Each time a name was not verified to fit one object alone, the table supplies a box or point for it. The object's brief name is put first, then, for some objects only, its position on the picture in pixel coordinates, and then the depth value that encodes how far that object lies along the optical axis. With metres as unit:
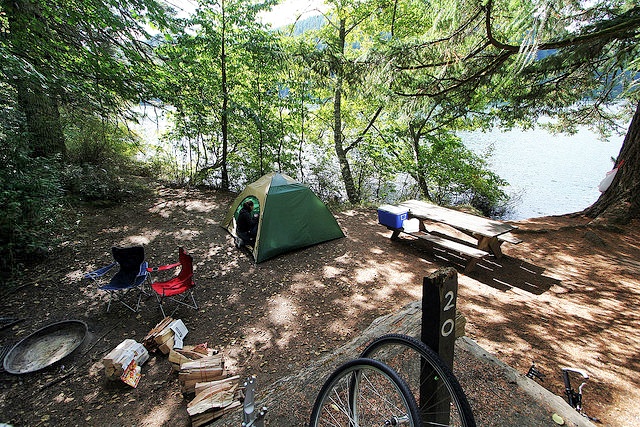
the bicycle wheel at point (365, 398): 1.20
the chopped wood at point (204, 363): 2.78
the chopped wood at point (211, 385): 2.56
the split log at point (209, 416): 2.32
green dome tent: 5.52
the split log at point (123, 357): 2.88
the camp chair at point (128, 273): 3.98
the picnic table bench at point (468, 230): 4.98
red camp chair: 3.92
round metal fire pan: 3.09
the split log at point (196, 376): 2.75
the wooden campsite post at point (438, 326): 1.39
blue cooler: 6.03
